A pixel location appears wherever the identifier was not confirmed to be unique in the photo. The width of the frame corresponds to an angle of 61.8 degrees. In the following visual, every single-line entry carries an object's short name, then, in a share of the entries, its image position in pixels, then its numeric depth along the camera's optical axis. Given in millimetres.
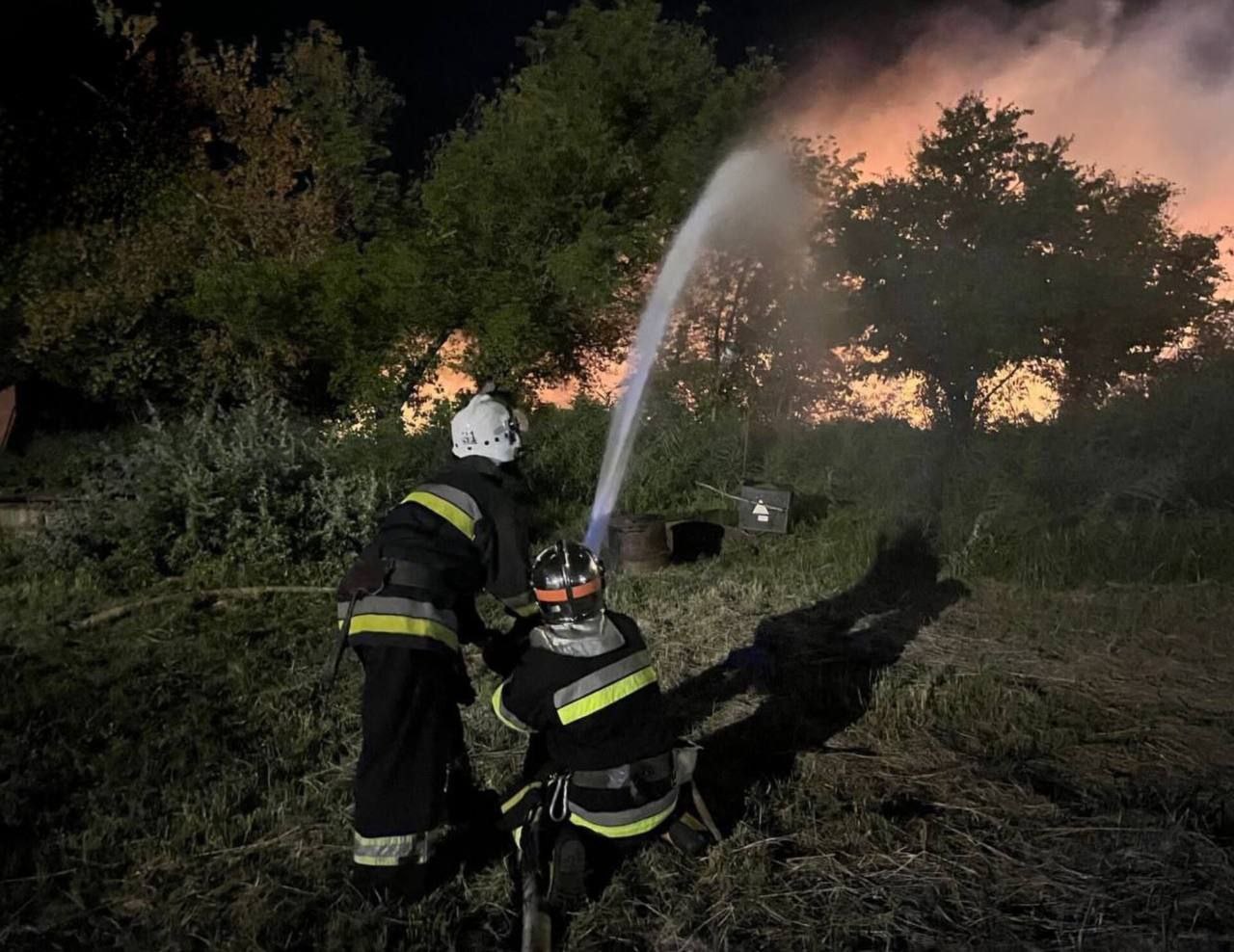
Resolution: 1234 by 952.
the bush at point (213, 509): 9672
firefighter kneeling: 3691
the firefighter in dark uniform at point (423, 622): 3748
